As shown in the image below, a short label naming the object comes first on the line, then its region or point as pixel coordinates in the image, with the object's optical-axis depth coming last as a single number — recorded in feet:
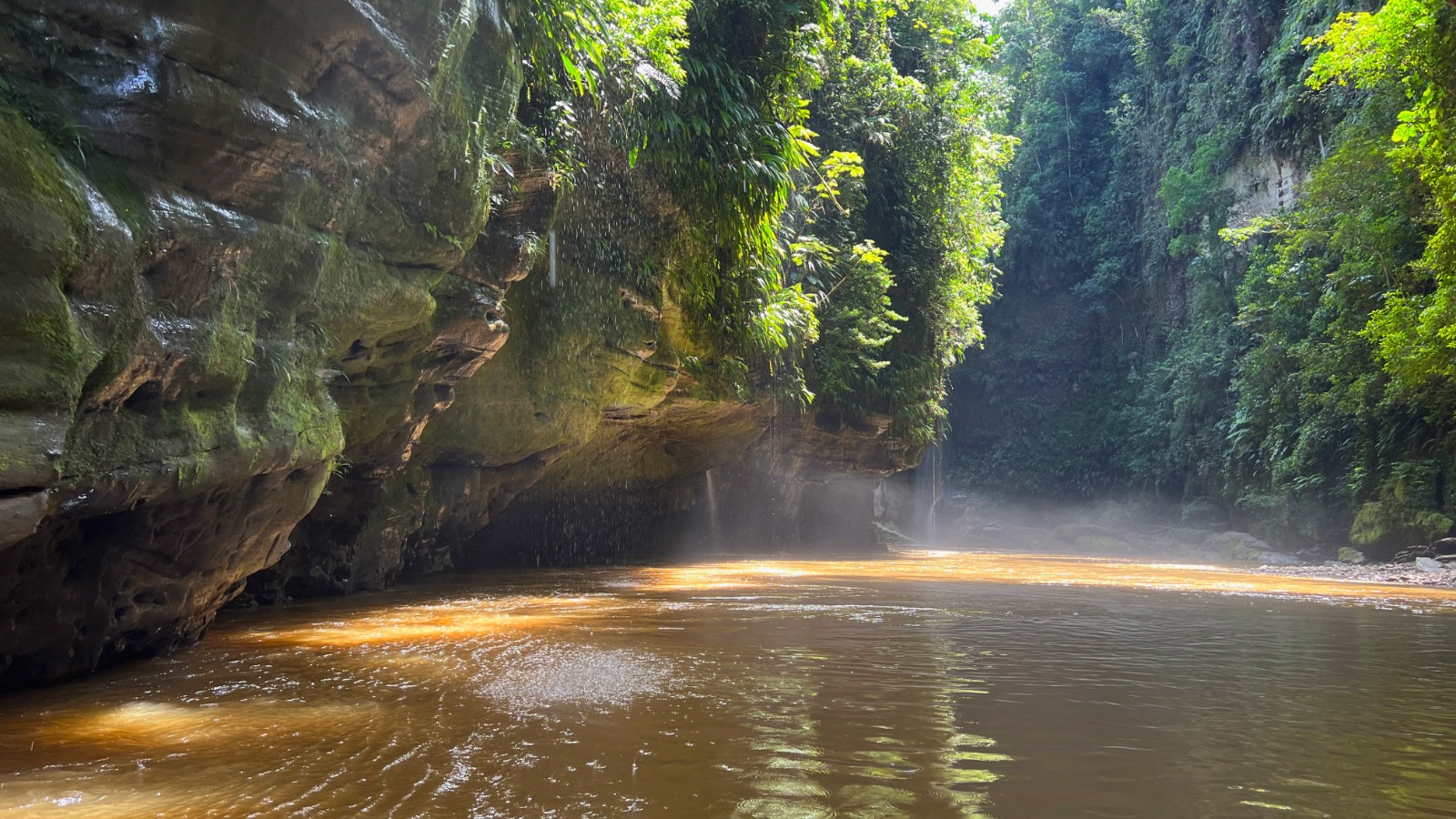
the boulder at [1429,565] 44.51
